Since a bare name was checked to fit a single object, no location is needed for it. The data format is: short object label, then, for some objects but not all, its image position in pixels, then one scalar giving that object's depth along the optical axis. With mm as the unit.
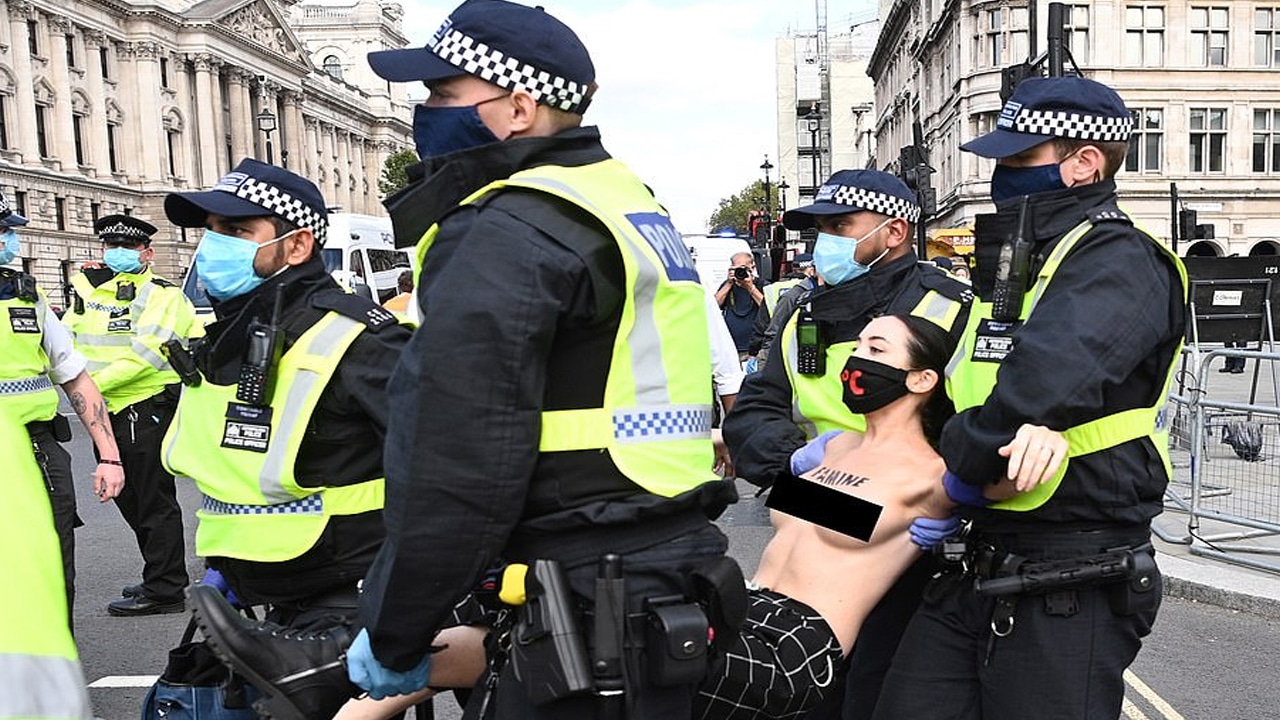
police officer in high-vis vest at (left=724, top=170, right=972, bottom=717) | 3555
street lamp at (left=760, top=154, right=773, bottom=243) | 33594
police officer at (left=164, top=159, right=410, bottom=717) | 2986
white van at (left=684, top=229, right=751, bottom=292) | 21047
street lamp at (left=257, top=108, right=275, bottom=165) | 34750
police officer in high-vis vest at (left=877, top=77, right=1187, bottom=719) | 2635
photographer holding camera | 12742
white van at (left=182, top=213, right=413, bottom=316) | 19672
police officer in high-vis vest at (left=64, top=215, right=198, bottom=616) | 6789
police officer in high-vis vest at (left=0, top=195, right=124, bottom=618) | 5082
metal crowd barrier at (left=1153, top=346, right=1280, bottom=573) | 7145
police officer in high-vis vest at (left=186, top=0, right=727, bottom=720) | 1950
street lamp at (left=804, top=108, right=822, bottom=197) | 37225
